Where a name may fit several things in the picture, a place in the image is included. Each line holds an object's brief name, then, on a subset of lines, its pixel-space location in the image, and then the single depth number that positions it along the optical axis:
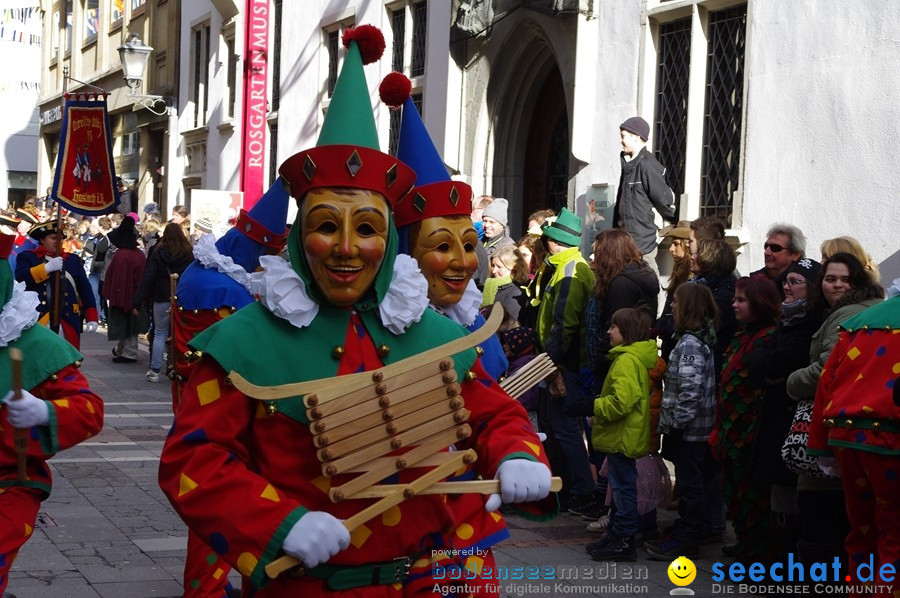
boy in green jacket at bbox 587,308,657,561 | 7.16
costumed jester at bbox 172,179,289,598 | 7.17
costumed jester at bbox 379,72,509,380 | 5.23
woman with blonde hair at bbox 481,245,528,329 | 9.38
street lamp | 23.09
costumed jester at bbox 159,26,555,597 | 3.09
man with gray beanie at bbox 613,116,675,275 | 10.82
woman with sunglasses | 6.54
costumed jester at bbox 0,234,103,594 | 4.42
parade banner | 13.24
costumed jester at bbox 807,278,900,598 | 5.13
